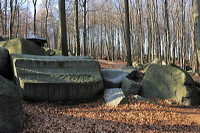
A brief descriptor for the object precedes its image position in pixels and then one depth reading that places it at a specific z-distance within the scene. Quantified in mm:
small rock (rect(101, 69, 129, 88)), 6277
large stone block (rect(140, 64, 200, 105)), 5297
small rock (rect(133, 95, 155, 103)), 5045
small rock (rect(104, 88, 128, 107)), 4730
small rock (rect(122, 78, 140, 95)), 5891
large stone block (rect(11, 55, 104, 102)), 4562
